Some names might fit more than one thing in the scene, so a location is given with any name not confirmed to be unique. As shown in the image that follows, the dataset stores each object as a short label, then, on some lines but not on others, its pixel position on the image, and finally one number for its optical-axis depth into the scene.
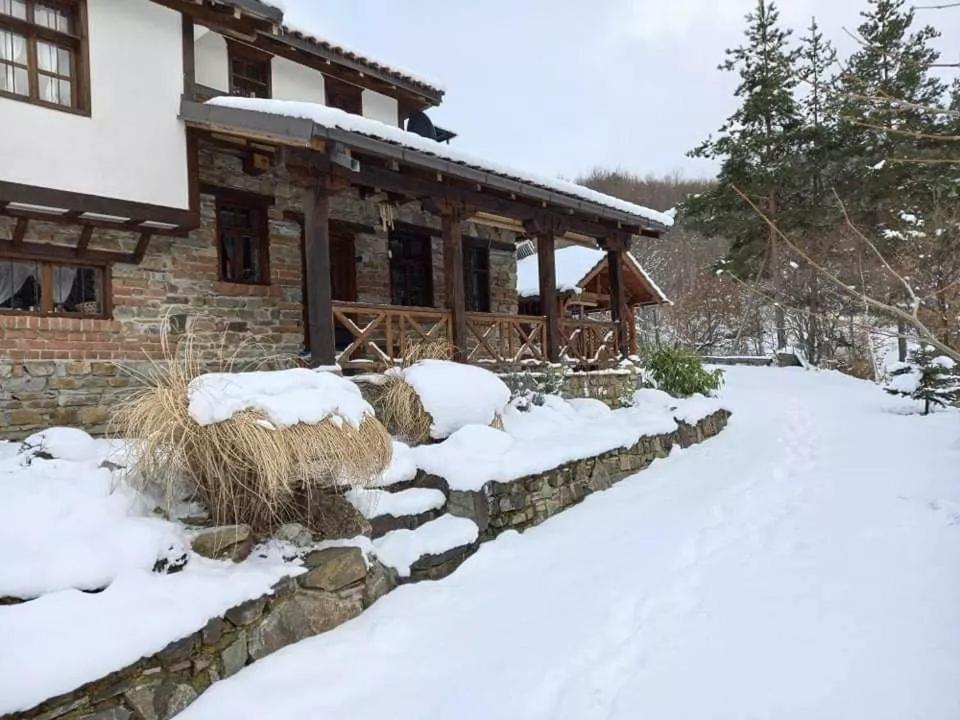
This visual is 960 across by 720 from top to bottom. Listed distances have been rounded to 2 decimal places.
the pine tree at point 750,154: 21.44
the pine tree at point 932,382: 10.88
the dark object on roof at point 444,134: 12.97
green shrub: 10.78
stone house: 6.07
